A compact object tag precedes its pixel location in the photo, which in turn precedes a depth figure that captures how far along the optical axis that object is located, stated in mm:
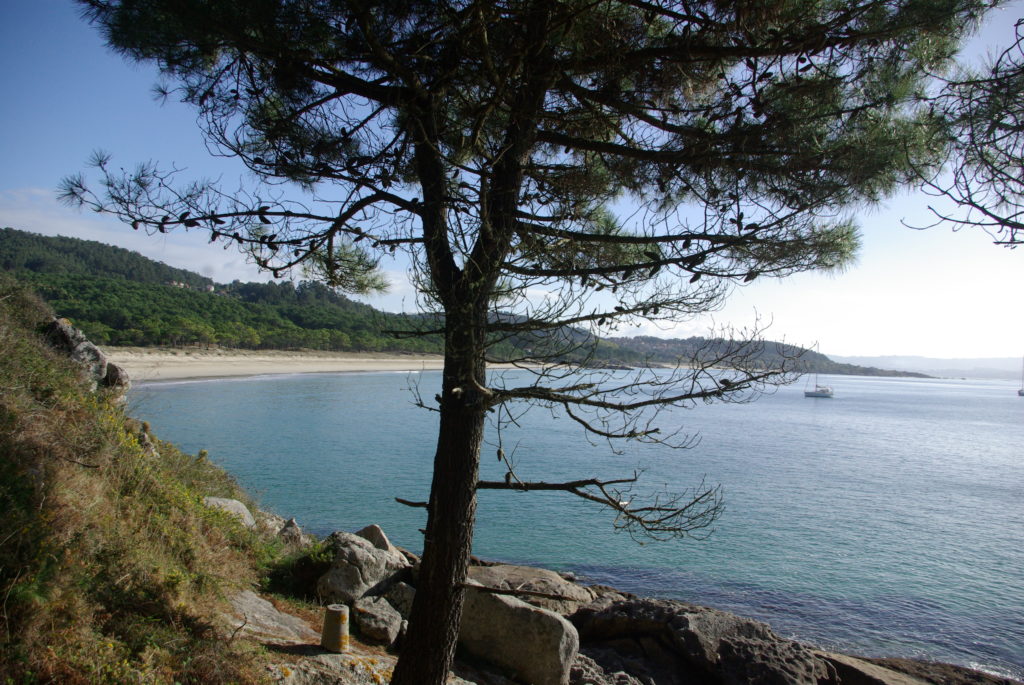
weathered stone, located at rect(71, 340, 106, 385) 8282
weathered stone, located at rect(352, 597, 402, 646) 5543
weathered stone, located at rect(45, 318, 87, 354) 8141
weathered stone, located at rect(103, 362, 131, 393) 9000
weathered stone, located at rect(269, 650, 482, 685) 4070
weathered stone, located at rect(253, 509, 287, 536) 8188
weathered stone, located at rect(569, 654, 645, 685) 6129
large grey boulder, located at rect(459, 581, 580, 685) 5750
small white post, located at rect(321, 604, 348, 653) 4664
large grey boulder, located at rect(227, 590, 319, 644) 4727
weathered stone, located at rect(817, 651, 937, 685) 6844
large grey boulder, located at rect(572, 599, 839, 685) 6316
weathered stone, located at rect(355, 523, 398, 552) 8141
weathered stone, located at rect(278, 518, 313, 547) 8209
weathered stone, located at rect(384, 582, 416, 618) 6355
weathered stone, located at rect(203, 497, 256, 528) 7164
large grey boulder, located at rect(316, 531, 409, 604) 6164
